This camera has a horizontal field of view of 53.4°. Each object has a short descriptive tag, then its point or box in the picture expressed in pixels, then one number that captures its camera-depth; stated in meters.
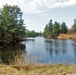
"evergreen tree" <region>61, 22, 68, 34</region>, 35.79
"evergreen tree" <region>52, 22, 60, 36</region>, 35.91
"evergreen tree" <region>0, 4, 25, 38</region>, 18.35
